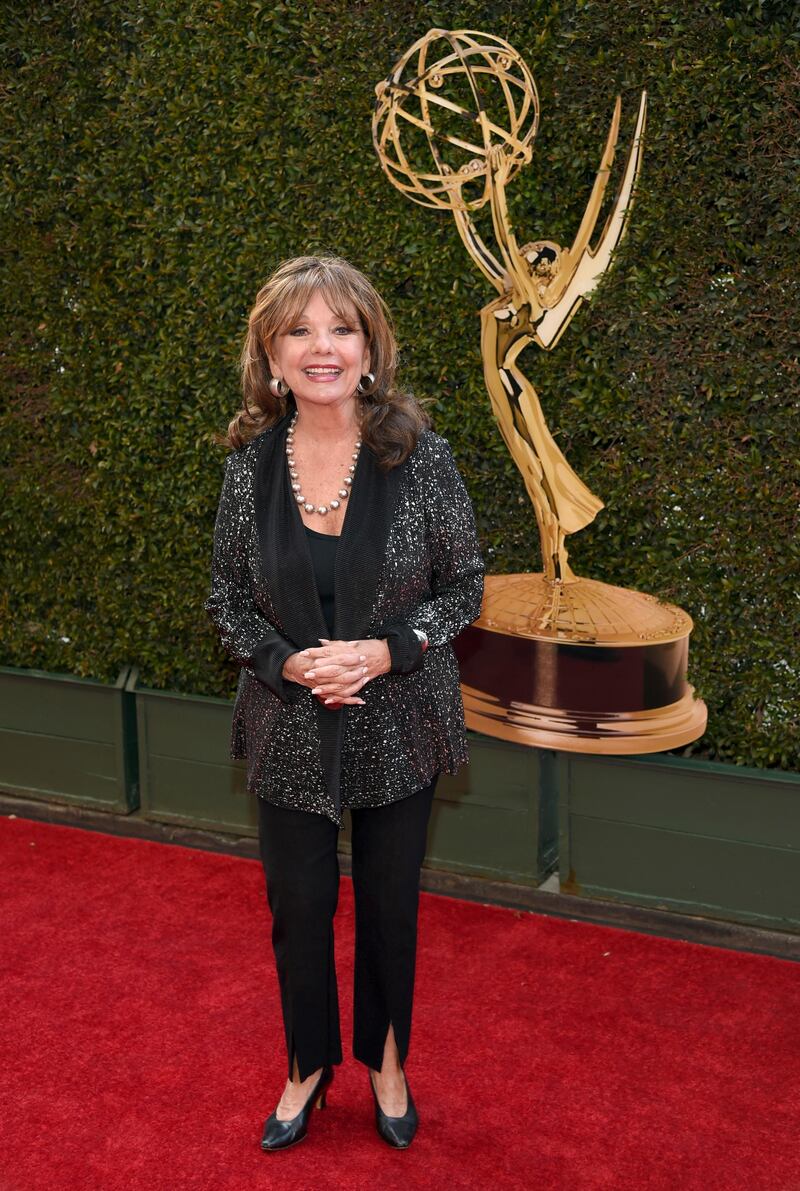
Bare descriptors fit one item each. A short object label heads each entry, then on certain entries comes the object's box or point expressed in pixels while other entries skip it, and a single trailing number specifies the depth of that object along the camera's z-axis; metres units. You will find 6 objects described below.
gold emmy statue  3.68
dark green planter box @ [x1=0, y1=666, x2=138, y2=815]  4.76
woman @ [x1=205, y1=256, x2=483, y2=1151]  2.57
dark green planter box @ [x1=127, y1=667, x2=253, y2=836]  4.57
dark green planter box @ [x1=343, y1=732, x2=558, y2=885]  4.09
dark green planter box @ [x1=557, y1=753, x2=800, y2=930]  3.76
